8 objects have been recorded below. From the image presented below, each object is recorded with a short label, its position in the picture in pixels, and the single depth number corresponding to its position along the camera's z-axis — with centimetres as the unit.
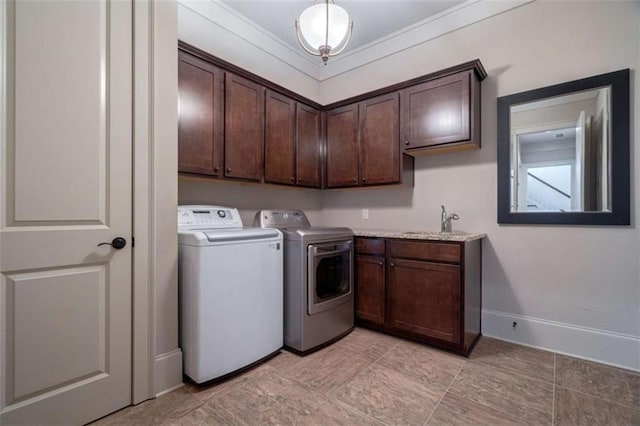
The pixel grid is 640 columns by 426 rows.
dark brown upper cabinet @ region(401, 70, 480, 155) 238
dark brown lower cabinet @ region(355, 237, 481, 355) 218
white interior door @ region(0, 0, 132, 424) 131
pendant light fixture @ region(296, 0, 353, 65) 178
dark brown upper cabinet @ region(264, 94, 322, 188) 270
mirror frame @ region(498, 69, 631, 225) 200
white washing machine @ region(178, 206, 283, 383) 177
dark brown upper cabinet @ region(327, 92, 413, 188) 278
